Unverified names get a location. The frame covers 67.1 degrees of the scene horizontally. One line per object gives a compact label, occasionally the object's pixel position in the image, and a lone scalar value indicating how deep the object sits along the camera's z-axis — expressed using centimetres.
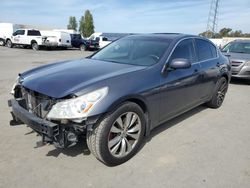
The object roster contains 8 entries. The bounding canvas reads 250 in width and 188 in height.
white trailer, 2128
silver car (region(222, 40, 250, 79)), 676
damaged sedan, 217
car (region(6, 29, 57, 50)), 1846
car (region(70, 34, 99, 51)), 2027
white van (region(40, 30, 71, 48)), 1904
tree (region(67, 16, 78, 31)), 5751
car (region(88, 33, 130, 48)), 2042
